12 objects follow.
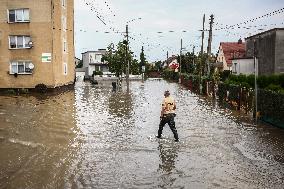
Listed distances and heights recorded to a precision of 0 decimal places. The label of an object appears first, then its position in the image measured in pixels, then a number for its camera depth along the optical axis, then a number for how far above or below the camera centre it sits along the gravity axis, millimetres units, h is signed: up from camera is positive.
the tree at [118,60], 51906 +2157
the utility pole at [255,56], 15538 +859
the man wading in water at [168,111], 13052 -1329
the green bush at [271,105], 15227 -1376
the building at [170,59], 120050 +5505
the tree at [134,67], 67588 +1488
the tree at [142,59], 91125 +4184
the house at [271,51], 36219 +2486
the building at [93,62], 82312 +2965
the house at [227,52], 65562 +4374
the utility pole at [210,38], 36672 +3792
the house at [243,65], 43216 +1226
